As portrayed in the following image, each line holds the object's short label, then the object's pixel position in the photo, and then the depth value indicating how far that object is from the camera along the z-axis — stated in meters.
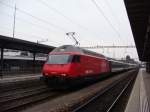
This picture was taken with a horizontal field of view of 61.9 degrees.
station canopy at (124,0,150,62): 7.50
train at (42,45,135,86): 8.47
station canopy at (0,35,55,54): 13.17
